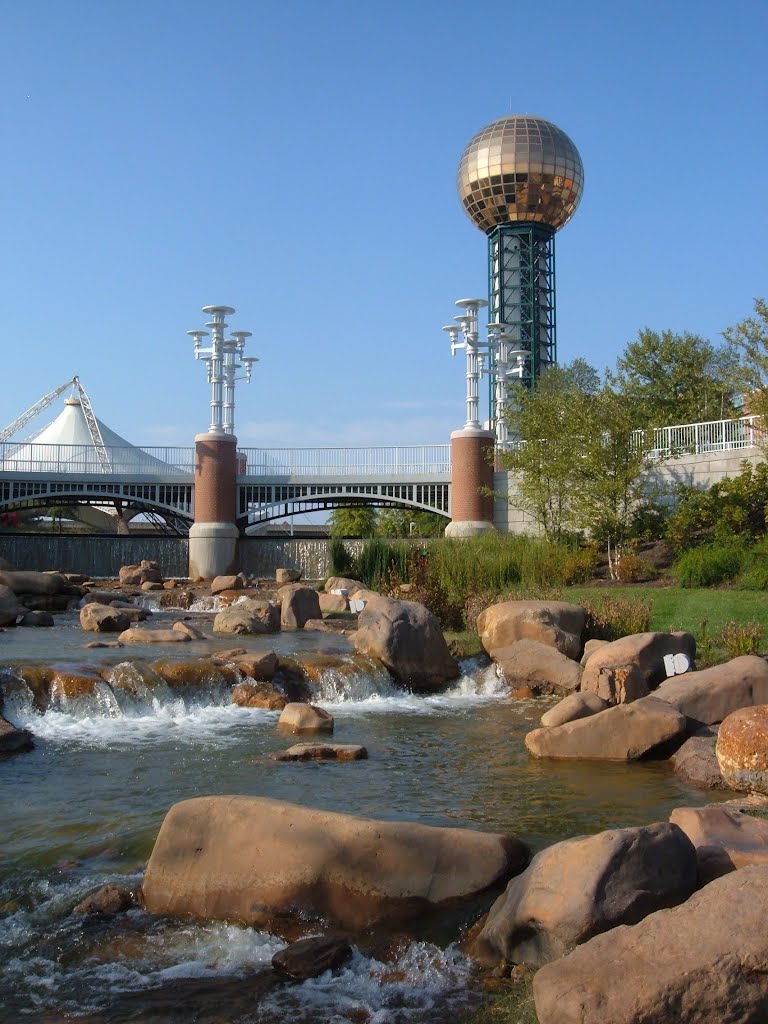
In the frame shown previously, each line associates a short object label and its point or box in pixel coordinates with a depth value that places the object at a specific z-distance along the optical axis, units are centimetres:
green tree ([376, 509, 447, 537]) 4619
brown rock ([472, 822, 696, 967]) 540
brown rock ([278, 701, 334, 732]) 1252
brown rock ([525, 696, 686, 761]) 1051
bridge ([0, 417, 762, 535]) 4431
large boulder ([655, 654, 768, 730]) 1154
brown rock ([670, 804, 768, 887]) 605
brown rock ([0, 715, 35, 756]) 1098
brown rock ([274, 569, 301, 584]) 3490
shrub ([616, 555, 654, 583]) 2572
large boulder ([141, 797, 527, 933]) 608
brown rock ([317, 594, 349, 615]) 2538
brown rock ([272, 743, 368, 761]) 1061
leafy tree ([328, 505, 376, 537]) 5878
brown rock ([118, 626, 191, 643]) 1883
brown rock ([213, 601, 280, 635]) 2141
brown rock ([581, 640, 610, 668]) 1597
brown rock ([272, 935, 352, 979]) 552
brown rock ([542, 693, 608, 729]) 1158
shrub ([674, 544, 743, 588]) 2241
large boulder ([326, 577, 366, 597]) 2706
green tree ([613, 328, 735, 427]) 4462
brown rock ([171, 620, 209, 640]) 1959
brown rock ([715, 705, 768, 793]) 907
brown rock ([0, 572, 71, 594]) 2756
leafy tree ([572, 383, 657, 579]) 2866
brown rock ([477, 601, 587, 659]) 1691
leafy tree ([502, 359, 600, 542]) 2995
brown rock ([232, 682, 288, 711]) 1415
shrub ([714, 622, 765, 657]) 1553
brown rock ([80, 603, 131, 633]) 2148
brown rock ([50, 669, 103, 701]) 1357
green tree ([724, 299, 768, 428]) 2469
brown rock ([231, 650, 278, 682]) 1502
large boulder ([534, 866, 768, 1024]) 441
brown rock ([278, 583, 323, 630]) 2300
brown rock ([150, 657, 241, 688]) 1445
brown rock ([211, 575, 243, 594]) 3241
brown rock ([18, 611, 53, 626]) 2294
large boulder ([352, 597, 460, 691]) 1616
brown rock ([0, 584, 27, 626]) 2277
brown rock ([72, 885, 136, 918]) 629
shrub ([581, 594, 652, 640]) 1847
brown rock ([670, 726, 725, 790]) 946
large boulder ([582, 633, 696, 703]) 1313
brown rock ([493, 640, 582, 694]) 1530
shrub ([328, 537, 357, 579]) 3192
